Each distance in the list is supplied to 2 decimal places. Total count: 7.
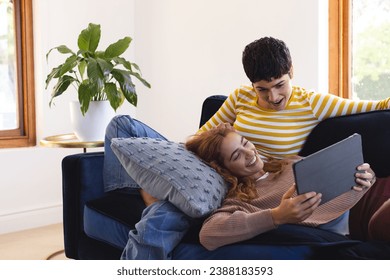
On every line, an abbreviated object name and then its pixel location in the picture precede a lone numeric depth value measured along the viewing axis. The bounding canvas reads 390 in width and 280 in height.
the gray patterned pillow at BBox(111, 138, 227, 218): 1.72
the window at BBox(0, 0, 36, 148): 3.57
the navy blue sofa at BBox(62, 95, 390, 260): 1.60
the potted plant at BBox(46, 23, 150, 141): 2.78
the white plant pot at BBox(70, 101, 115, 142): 2.89
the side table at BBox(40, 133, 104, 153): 2.81
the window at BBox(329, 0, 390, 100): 3.08
